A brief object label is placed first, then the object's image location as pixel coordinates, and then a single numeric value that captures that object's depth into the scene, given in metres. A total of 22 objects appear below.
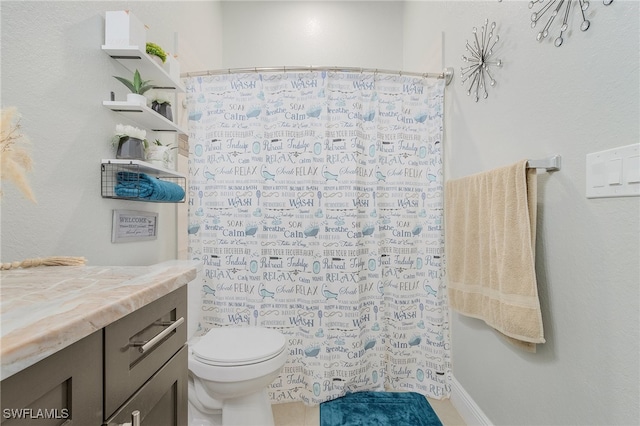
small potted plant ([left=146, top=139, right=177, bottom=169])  1.43
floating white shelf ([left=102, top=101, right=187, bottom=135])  1.26
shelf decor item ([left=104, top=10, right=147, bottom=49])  1.22
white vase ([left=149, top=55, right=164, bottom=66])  1.39
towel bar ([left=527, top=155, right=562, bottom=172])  1.05
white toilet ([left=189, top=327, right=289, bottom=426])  1.36
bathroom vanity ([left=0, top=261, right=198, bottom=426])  0.41
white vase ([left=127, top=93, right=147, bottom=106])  1.28
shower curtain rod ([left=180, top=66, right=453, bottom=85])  1.88
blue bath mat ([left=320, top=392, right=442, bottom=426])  1.67
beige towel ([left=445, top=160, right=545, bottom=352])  1.11
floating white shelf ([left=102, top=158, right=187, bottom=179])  1.23
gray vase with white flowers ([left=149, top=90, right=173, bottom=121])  1.50
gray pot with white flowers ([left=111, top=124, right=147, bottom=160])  1.29
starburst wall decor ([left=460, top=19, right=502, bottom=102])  1.45
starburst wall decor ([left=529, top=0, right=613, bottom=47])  0.94
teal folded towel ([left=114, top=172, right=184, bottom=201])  1.26
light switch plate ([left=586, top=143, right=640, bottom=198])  0.78
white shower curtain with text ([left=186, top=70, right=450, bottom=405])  1.88
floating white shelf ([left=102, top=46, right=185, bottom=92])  1.25
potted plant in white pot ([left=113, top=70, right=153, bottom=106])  1.28
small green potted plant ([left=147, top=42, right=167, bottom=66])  1.38
